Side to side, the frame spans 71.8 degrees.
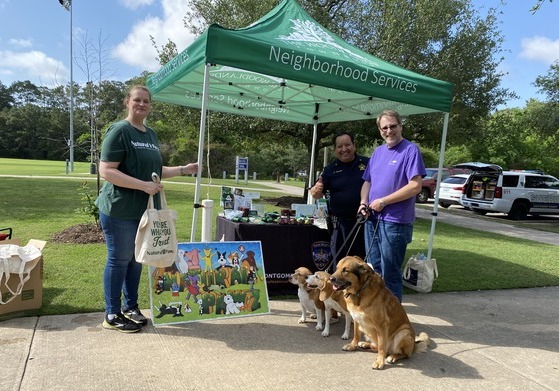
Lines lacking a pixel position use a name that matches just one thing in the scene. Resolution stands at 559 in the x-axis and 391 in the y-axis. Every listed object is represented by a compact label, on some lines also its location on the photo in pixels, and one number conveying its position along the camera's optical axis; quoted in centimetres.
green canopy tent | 370
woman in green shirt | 327
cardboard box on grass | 369
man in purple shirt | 359
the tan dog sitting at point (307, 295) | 389
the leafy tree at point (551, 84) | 1838
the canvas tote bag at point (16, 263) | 361
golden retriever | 319
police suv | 1512
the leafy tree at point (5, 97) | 8590
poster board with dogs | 381
